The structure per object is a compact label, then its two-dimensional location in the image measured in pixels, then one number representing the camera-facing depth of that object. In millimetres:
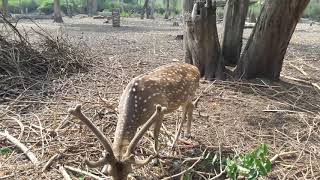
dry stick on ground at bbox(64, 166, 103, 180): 2238
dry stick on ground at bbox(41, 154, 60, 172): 2412
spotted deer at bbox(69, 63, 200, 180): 1894
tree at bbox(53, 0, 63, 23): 14437
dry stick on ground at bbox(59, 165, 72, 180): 2283
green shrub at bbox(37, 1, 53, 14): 24841
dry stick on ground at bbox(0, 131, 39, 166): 2512
